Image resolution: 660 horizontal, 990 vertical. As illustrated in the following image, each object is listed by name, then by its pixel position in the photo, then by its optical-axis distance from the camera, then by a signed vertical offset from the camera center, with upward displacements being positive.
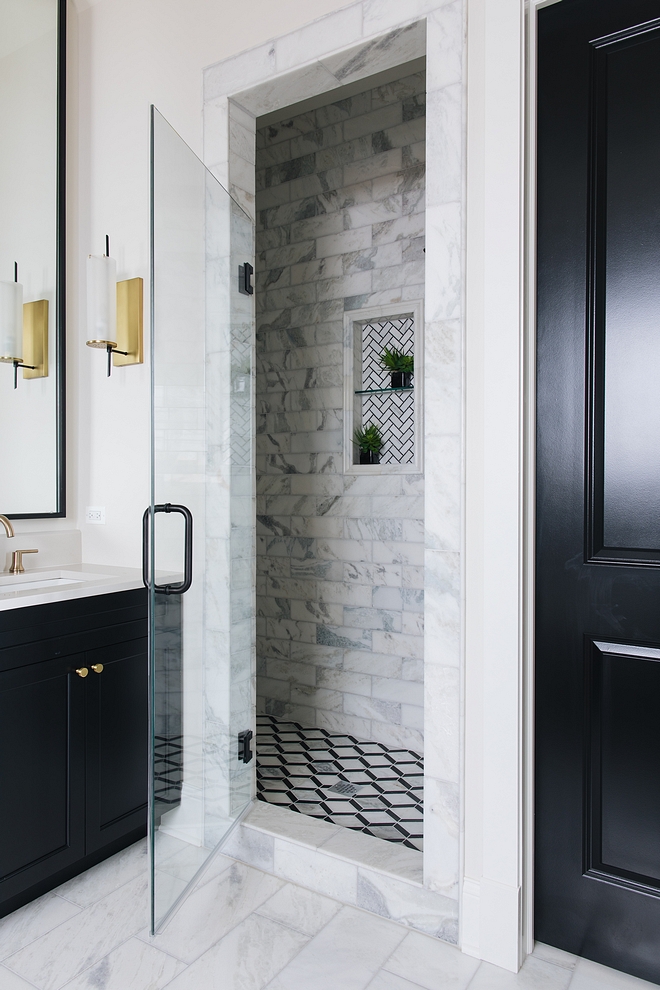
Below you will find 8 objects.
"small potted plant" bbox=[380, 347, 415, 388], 3.00 +0.56
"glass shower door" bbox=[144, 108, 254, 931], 1.68 -0.10
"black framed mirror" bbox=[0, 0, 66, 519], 2.38 +0.88
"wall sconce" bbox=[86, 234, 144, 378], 2.32 +0.64
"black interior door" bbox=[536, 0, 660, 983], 1.59 +0.01
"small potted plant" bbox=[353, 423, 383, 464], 3.11 +0.21
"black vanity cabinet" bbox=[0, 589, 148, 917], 1.83 -0.78
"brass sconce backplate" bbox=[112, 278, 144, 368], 2.38 +0.62
